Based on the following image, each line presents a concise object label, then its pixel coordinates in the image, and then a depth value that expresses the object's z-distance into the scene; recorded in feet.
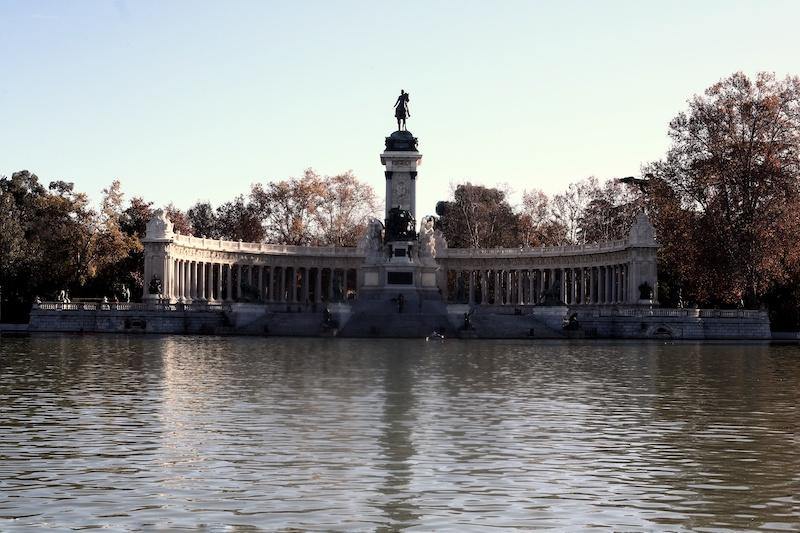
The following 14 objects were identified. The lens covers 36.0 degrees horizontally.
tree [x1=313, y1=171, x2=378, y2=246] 497.05
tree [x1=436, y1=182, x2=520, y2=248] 498.69
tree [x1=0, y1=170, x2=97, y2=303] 386.11
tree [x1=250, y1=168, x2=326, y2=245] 492.54
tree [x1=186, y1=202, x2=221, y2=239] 526.98
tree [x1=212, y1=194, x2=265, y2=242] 501.56
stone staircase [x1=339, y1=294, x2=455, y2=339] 293.64
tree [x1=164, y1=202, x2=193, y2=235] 476.95
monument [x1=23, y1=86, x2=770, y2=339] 306.55
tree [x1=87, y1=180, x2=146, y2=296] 393.91
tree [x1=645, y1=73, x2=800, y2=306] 314.76
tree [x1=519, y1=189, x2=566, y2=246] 487.20
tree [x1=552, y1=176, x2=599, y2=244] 467.52
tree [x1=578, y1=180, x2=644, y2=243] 459.73
